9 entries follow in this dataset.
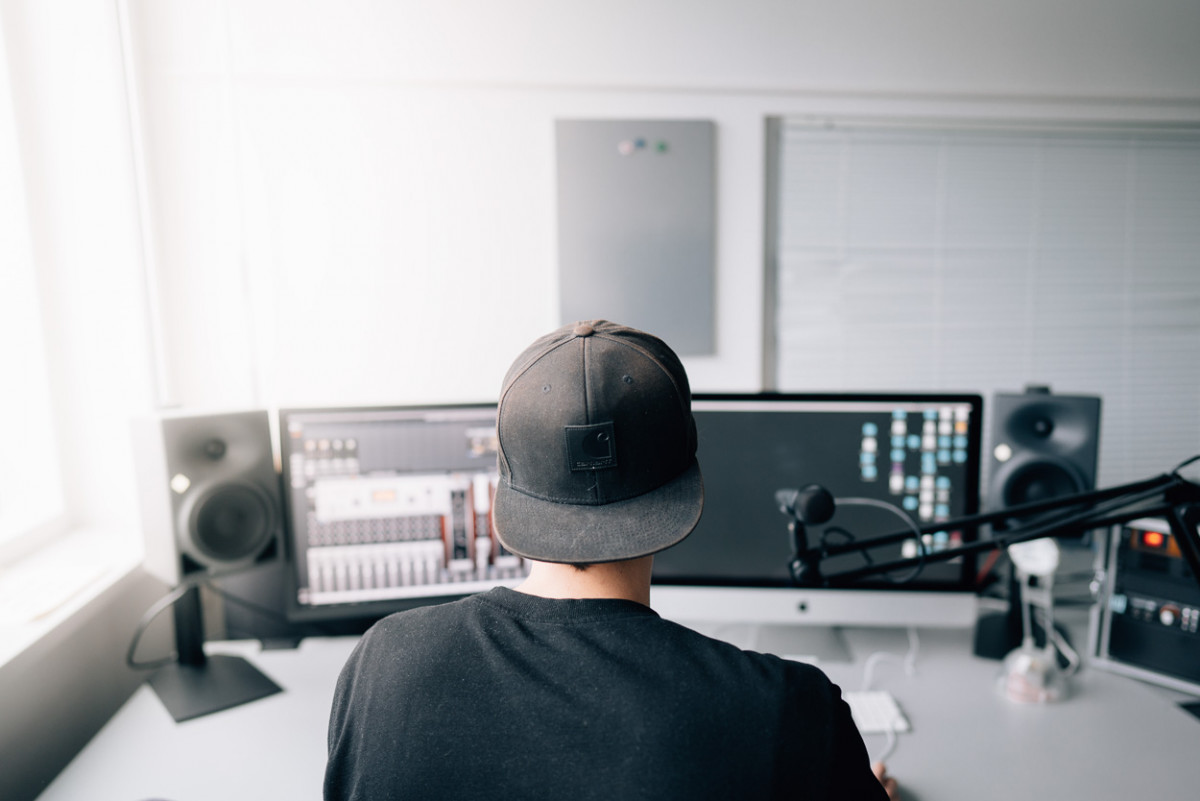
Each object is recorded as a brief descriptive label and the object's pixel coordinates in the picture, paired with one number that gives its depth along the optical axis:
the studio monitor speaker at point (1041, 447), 1.37
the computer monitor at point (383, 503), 1.33
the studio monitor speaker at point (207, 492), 1.21
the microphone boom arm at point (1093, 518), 0.90
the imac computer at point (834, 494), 1.29
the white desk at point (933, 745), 1.01
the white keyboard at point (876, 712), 1.14
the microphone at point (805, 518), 0.95
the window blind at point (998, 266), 2.03
